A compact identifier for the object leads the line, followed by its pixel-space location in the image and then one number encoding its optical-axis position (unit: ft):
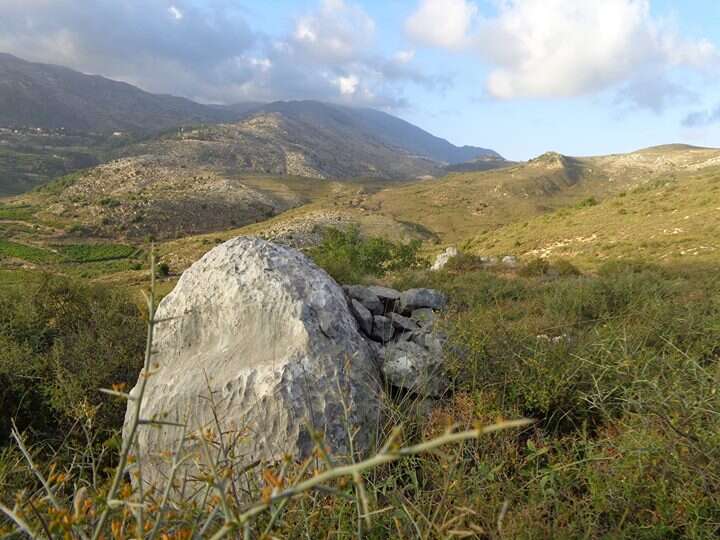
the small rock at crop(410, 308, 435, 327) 25.03
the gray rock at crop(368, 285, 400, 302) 31.19
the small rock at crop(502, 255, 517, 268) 74.43
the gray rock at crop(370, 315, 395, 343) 23.21
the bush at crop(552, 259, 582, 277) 62.29
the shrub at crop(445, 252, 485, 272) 67.92
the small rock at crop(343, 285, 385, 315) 27.68
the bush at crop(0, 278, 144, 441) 20.10
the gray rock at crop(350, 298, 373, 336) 22.84
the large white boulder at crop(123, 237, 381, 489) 14.64
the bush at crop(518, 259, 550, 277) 62.95
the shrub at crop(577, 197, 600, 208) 149.12
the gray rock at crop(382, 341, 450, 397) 16.52
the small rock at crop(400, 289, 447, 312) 31.45
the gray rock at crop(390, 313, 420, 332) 25.43
